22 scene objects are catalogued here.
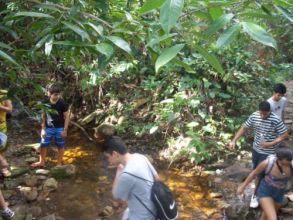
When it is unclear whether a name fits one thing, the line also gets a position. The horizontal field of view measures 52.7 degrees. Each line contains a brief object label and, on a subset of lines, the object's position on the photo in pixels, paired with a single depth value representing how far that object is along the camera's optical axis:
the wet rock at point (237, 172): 5.19
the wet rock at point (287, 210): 4.12
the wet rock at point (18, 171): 5.27
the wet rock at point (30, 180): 5.12
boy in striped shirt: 3.90
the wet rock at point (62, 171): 5.36
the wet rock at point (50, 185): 5.04
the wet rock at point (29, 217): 4.25
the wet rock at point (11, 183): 4.99
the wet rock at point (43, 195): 4.83
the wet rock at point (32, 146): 6.38
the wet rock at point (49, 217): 4.23
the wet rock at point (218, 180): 5.26
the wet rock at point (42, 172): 5.44
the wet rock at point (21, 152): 6.16
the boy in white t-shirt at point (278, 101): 4.25
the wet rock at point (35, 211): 4.43
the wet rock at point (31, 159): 5.89
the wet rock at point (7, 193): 4.73
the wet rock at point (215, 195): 4.92
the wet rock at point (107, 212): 4.53
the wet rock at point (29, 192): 4.76
